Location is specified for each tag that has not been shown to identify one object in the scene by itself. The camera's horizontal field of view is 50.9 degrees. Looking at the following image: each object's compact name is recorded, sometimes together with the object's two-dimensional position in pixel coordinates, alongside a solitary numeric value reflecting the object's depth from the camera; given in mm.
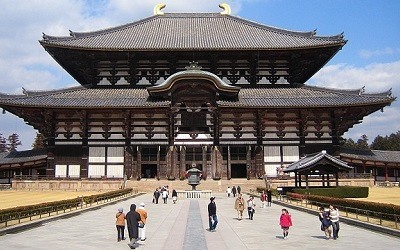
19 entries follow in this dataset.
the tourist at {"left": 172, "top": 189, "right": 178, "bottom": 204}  34525
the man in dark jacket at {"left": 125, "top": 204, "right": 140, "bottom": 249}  14531
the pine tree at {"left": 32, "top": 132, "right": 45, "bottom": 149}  103038
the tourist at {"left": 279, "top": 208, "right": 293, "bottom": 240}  16641
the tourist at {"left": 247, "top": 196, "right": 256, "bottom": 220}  23281
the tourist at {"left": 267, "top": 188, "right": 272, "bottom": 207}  32106
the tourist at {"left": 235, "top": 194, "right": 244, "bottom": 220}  23062
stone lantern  40953
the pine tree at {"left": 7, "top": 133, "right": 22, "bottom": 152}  141125
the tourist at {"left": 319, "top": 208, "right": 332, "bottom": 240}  16812
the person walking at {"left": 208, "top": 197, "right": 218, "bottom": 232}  18609
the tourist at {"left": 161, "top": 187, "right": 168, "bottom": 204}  34347
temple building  50969
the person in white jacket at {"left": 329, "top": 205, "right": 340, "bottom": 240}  16766
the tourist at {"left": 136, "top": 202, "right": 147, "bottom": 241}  15844
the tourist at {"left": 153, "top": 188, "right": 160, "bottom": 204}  33719
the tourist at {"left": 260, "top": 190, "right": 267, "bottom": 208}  30978
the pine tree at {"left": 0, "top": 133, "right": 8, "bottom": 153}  138400
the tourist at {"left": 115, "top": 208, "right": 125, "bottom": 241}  16134
